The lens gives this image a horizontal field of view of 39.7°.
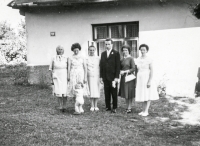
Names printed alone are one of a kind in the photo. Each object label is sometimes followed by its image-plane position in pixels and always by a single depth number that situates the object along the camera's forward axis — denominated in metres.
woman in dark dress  6.81
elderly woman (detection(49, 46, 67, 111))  6.93
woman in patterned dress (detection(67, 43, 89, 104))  6.89
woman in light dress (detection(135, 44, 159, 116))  6.56
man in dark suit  6.88
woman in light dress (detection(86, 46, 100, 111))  7.08
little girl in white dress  6.76
